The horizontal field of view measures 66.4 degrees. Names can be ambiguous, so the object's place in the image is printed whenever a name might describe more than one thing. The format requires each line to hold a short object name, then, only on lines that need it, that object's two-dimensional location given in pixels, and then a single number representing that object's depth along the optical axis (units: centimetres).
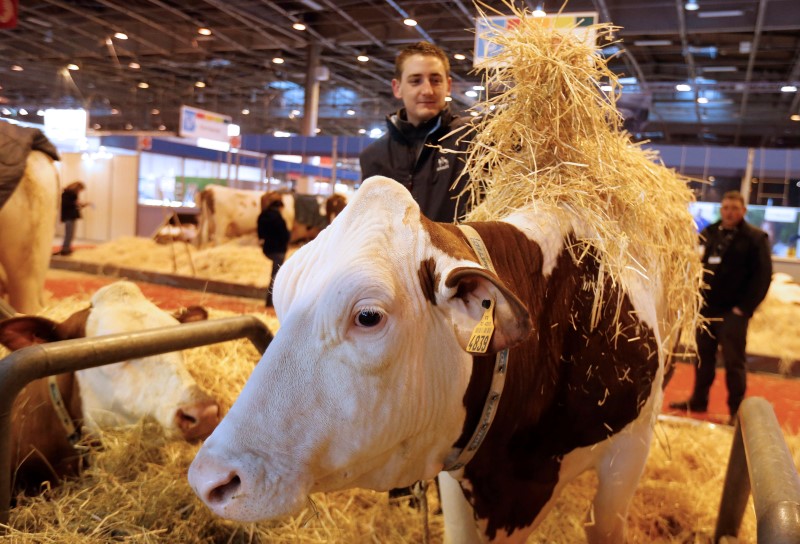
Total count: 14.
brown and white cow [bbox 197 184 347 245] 1274
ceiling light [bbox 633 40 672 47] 1235
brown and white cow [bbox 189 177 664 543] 113
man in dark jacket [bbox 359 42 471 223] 246
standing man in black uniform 504
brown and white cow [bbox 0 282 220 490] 217
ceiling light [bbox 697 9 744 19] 1054
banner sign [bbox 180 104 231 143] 1359
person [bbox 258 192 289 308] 862
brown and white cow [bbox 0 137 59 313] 399
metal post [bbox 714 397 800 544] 90
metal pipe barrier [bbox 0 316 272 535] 147
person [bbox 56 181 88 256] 1170
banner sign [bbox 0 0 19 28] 504
